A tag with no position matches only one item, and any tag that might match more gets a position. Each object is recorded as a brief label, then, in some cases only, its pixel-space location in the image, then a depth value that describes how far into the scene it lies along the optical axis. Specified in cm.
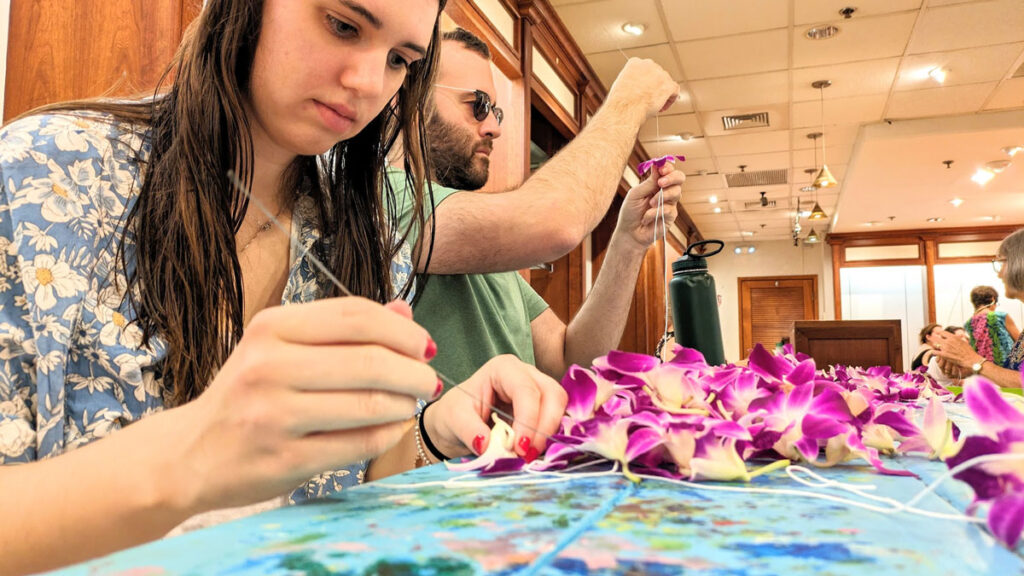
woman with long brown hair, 40
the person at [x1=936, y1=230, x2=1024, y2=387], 312
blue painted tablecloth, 28
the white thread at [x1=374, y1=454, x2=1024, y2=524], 36
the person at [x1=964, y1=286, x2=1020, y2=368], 411
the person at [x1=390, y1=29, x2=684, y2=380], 131
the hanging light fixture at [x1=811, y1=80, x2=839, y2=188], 620
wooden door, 1305
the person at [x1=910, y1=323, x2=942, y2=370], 355
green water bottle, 140
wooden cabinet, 318
